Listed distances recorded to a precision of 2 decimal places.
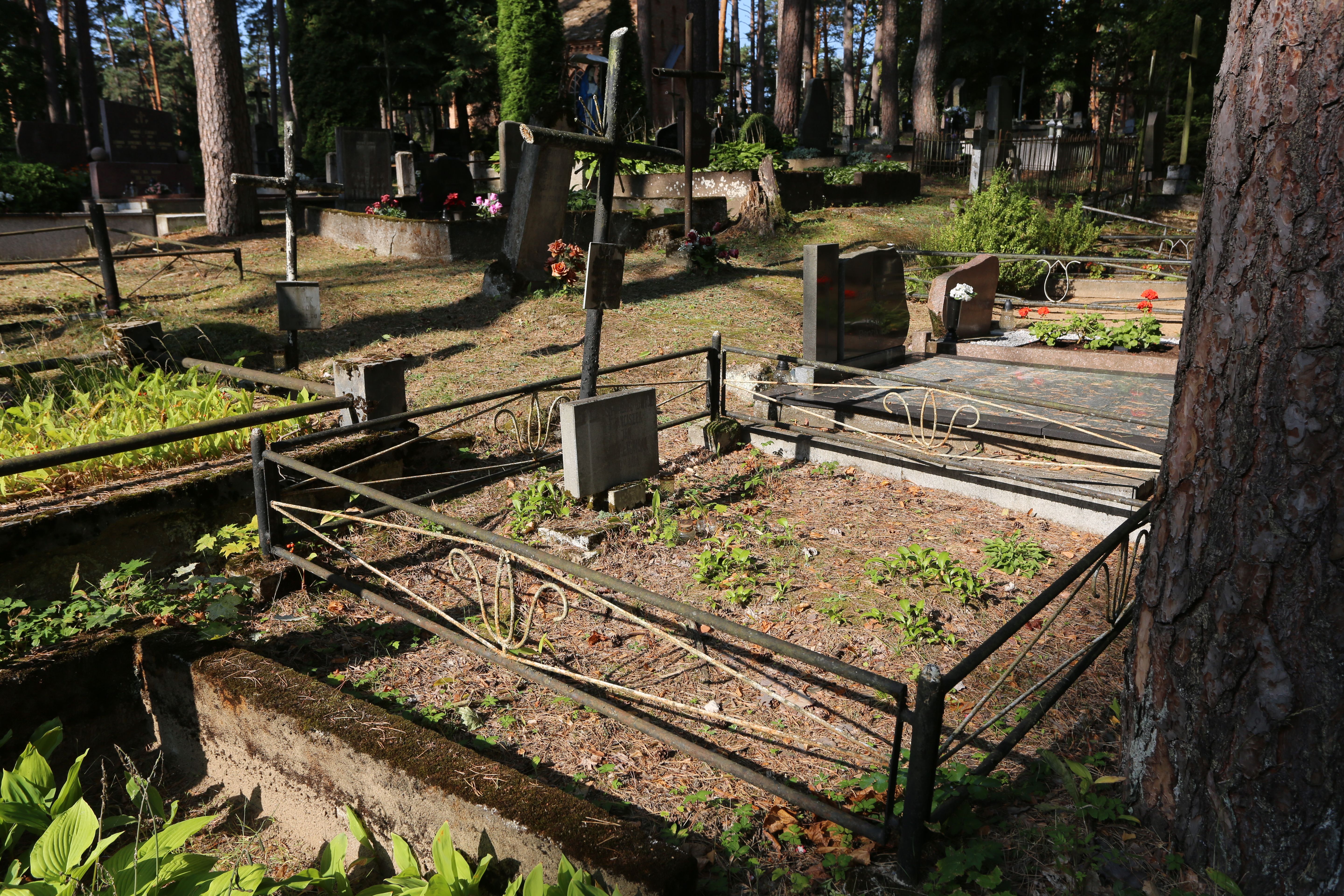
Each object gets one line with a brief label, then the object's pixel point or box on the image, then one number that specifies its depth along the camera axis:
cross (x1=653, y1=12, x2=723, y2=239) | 12.80
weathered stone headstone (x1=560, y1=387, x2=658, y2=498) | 5.52
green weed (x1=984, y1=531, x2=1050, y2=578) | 5.07
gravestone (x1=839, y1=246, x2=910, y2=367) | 8.38
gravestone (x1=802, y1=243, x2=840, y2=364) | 7.86
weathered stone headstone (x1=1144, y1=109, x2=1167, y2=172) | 19.88
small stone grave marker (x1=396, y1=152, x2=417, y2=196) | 17.67
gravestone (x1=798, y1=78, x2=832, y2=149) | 23.48
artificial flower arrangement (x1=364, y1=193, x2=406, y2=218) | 15.56
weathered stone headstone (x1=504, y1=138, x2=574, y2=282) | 12.01
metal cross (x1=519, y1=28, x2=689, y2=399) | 5.80
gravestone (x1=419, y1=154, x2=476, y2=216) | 15.94
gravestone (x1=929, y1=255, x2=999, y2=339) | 10.19
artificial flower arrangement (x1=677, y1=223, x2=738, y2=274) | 13.55
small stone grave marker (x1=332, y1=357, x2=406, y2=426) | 6.06
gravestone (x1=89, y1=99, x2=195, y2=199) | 19.91
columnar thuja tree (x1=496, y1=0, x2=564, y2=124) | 24.50
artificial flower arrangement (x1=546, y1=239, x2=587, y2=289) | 12.12
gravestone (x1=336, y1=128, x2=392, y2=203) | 16.41
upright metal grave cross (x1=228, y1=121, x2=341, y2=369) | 8.56
